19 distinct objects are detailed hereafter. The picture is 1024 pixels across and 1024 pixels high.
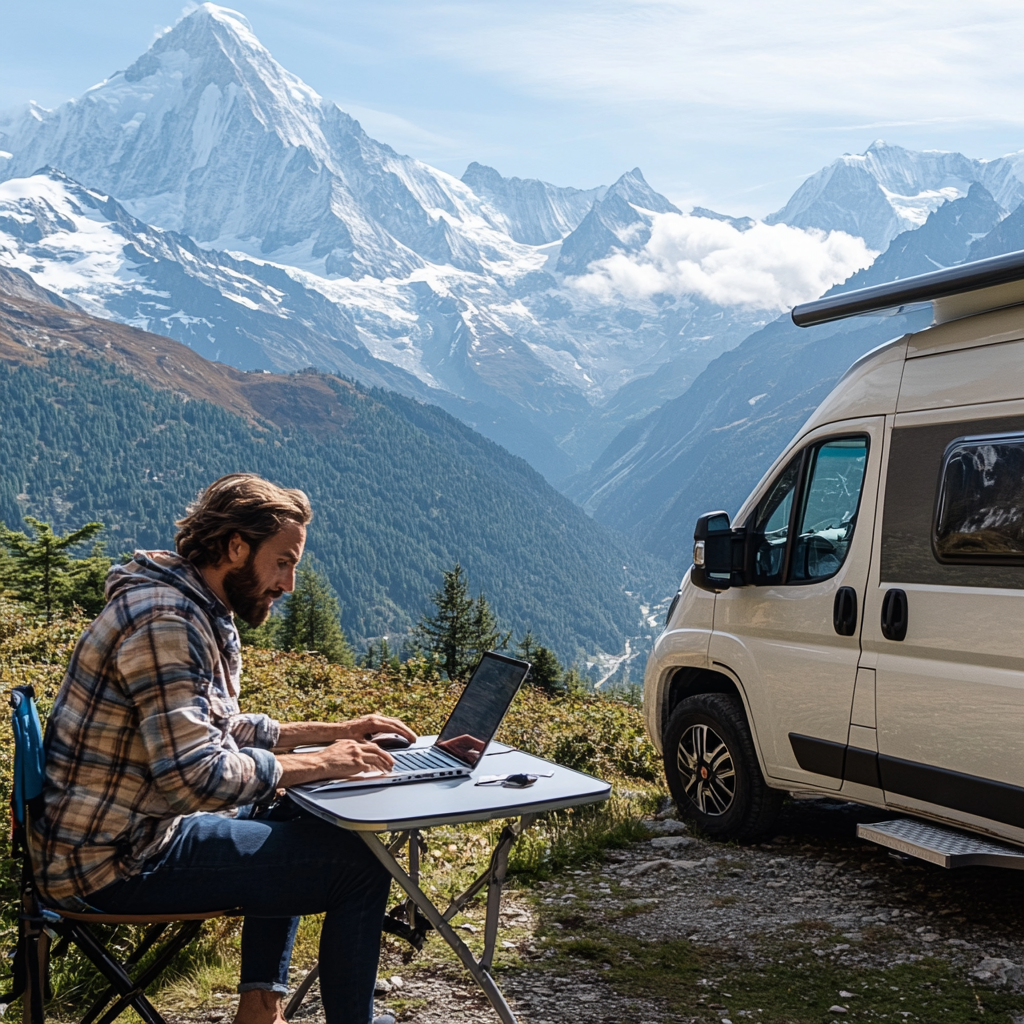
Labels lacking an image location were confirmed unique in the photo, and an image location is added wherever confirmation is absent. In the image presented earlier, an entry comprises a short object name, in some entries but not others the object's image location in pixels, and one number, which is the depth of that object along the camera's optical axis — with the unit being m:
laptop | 3.76
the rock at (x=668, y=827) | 7.22
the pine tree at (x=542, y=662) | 36.97
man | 3.23
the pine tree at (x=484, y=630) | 44.69
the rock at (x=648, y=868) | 6.45
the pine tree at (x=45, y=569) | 27.23
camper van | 4.90
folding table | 3.27
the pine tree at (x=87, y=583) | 28.19
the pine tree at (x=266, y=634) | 34.77
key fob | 3.69
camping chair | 3.19
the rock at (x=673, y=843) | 6.87
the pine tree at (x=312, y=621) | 48.09
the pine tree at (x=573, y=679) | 41.34
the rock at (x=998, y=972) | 4.62
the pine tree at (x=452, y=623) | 43.25
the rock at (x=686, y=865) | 6.41
